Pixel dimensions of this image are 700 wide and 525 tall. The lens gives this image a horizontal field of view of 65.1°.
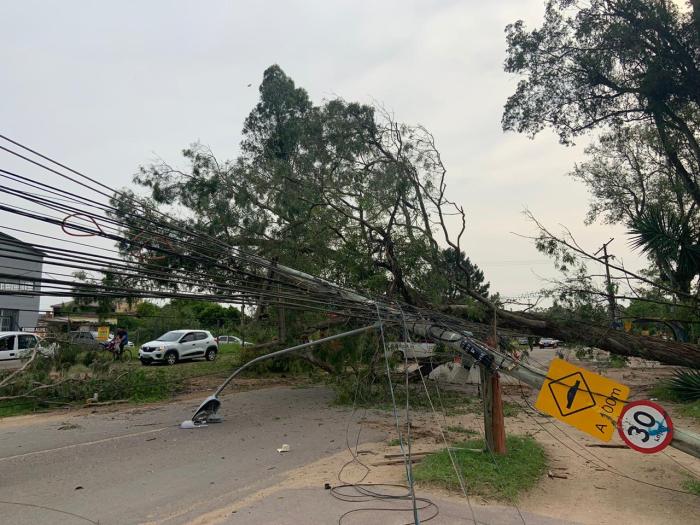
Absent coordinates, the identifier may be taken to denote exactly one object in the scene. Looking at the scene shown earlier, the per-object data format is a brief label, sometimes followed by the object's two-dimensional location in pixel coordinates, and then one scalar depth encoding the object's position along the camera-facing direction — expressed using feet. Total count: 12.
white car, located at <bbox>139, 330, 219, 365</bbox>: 72.49
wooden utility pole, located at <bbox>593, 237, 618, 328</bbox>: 33.24
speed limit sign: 17.47
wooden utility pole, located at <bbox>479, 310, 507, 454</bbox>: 24.66
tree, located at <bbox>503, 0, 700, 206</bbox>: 42.47
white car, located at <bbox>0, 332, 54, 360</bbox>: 67.77
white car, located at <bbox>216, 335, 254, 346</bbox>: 133.49
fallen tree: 30.96
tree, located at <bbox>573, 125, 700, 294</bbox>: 32.24
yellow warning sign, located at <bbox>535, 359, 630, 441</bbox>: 17.81
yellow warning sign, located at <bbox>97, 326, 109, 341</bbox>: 87.35
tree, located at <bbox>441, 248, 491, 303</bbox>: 36.35
